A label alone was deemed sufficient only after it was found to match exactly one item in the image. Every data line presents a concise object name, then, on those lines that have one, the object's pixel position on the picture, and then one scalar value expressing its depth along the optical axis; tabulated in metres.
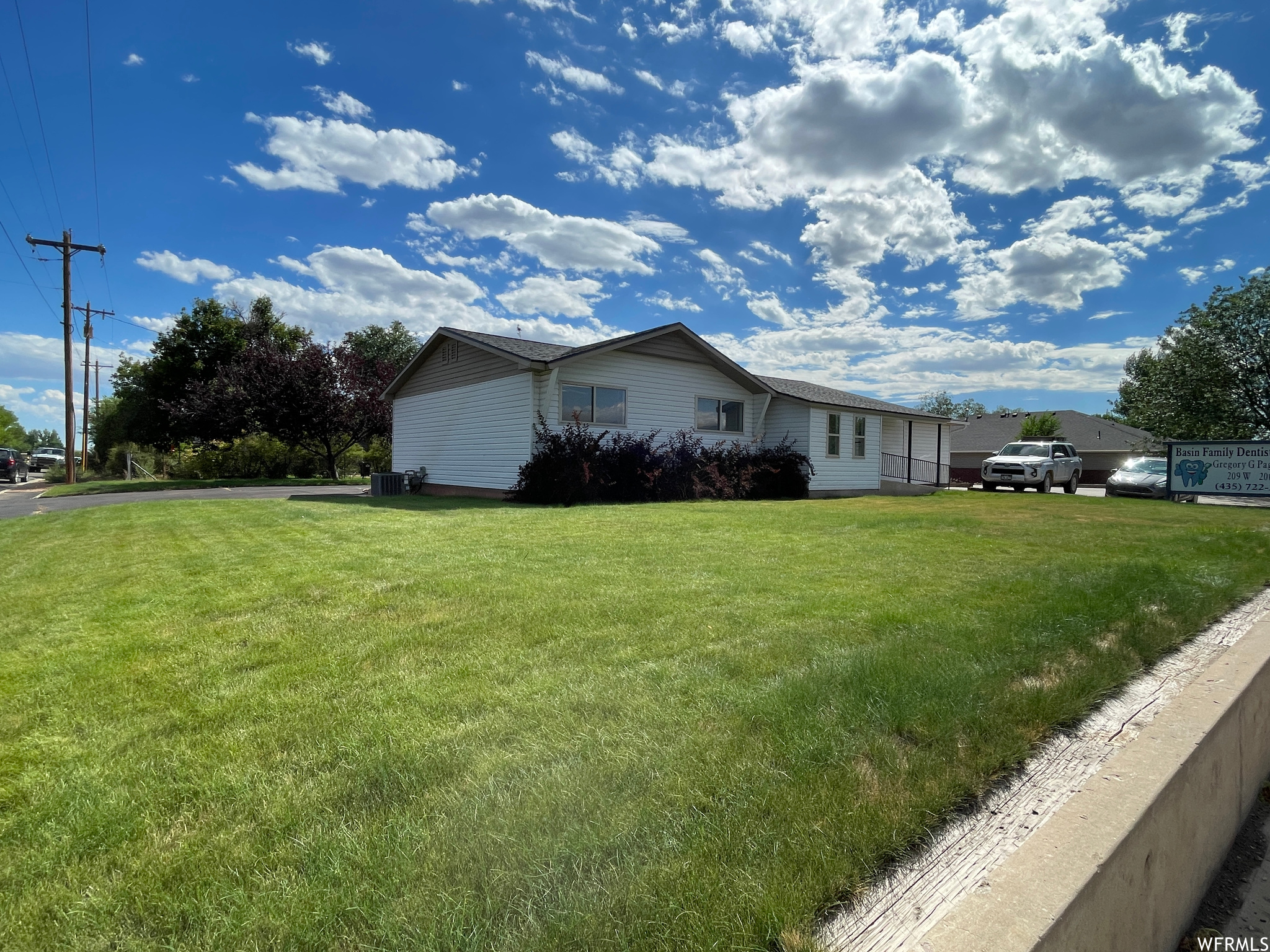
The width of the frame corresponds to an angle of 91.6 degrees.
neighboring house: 39.00
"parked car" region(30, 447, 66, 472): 44.56
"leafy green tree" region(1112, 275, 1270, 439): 27.22
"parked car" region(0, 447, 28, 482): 26.38
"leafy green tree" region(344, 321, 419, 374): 48.25
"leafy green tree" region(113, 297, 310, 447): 34.41
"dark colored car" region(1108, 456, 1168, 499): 18.53
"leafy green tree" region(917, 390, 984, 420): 90.00
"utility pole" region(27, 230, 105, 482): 24.56
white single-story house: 15.23
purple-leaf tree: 26.55
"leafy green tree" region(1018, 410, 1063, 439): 39.81
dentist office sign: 10.01
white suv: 21.36
